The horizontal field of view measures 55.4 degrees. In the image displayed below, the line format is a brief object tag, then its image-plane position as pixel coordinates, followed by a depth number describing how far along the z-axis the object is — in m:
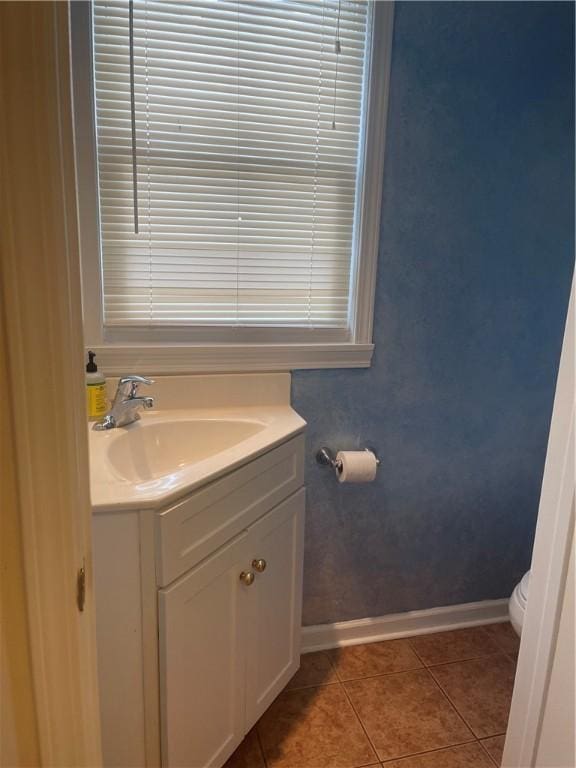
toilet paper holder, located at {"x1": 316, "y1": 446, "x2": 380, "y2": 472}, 1.78
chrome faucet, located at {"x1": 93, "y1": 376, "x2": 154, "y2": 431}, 1.44
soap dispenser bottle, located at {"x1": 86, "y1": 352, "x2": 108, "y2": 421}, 1.45
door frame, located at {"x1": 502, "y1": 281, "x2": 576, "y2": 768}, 0.91
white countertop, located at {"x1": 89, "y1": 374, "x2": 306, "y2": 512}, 1.04
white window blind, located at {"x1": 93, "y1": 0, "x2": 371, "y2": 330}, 1.46
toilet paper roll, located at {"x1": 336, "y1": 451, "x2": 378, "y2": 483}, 1.71
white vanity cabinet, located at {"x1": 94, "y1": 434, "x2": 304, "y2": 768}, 1.05
